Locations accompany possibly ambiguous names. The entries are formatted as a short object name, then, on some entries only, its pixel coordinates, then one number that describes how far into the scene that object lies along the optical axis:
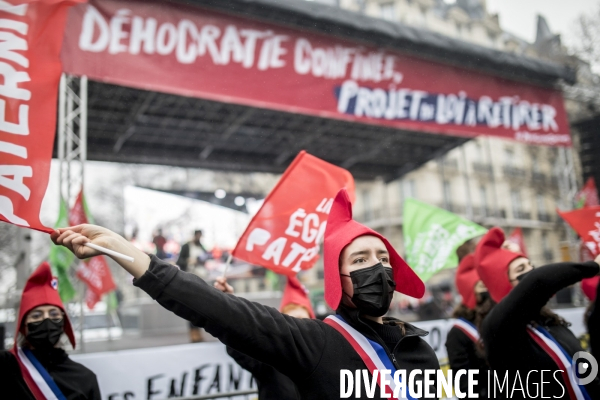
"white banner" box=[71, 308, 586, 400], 3.91
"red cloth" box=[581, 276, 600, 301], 3.86
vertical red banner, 2.24
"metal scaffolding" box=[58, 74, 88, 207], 7.18
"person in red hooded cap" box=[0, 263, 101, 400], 2.88
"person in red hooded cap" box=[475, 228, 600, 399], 2.41
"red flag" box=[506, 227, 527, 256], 8.25
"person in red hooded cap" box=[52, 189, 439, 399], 1.55
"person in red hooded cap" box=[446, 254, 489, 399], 3.48
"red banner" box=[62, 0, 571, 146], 6.86
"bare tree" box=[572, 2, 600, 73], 12.20
